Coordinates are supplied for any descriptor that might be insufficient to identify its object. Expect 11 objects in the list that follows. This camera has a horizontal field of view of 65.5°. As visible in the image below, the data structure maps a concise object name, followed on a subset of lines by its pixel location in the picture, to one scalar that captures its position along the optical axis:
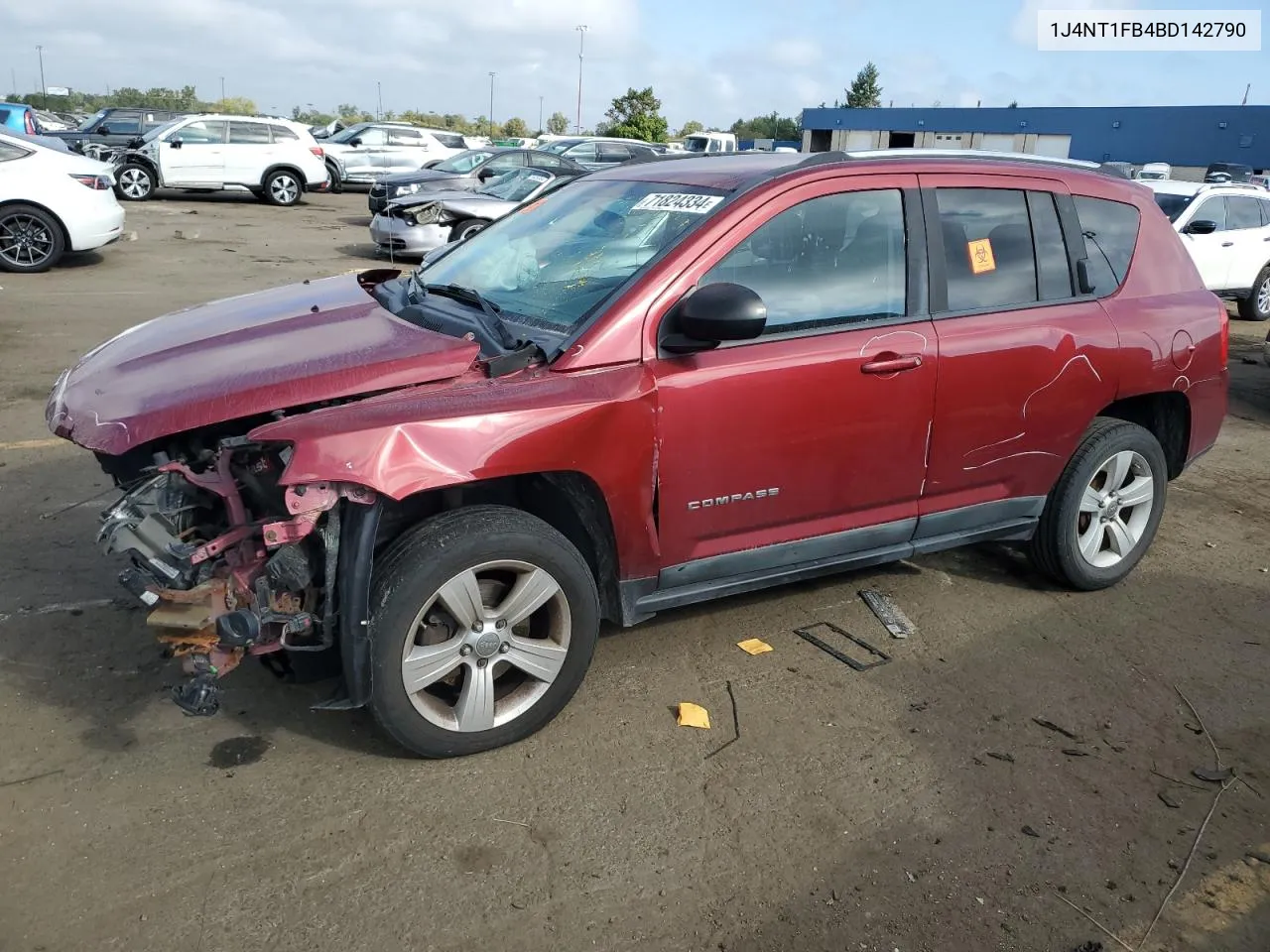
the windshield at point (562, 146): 25.98
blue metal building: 39.41
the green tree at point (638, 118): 53.53
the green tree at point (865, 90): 87.44
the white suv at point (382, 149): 25.38
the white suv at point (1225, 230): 12.23
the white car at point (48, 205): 10.80
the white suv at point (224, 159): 19.75
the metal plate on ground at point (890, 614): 4.17
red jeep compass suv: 2.87
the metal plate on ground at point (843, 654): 3.87
